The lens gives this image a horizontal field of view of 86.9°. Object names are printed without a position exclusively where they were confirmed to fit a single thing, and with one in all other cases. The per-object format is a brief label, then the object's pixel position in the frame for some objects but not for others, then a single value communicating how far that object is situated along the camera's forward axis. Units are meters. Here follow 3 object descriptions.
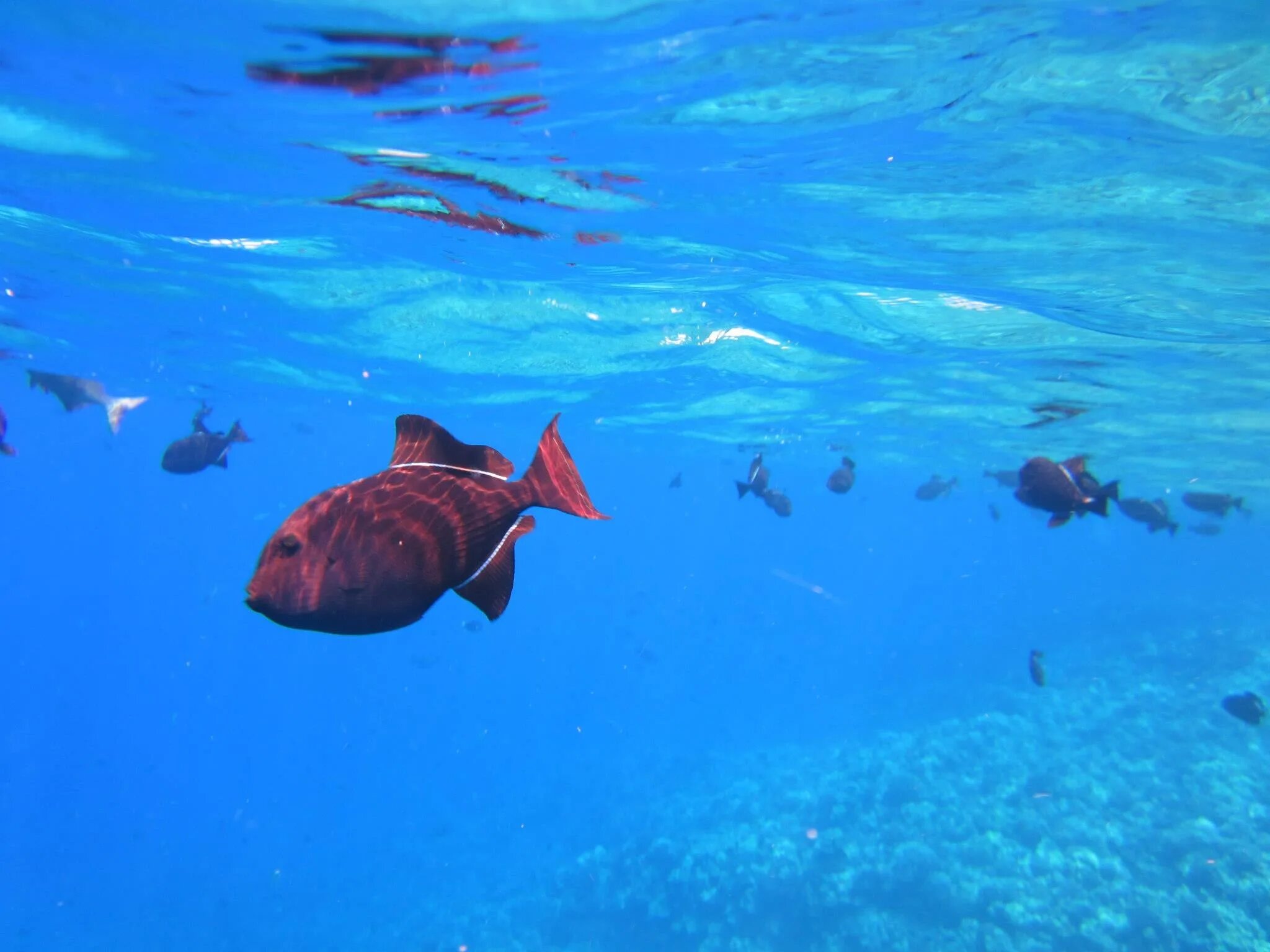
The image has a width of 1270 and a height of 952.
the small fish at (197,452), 8.98
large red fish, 2.38
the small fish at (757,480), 12.69
